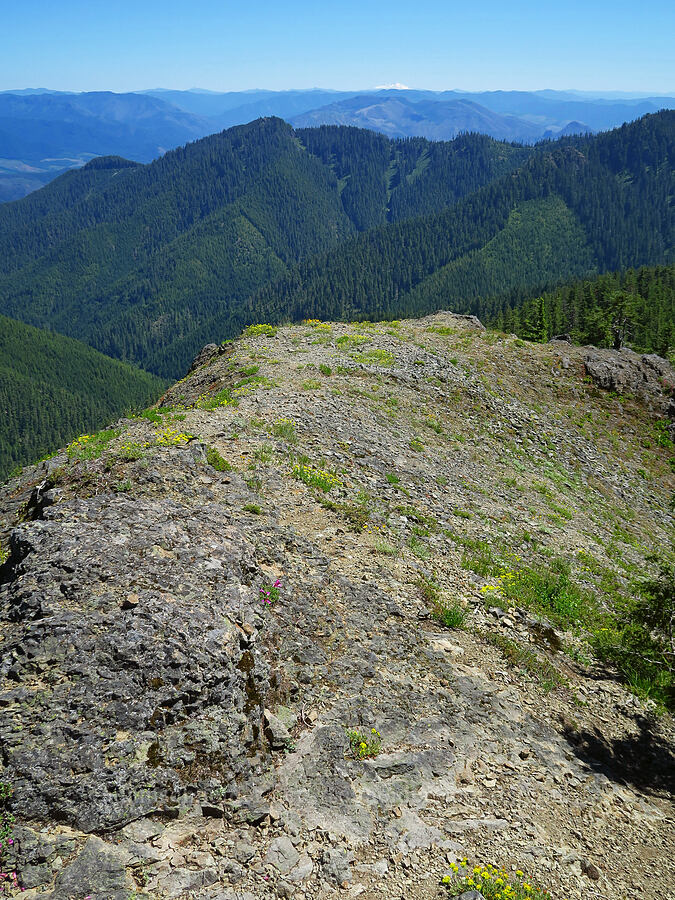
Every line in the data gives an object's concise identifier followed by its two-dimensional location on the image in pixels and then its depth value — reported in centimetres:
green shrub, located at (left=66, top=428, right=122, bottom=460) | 1833
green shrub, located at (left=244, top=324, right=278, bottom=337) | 4162
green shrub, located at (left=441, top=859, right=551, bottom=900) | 868
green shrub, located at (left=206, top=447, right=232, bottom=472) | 1869
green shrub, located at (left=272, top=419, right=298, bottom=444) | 2258
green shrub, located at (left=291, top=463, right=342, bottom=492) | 2003
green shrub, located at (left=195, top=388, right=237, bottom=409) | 2502
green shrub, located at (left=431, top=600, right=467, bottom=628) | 1498
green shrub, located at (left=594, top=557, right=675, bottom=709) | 1446
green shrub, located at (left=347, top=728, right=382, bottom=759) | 1085
